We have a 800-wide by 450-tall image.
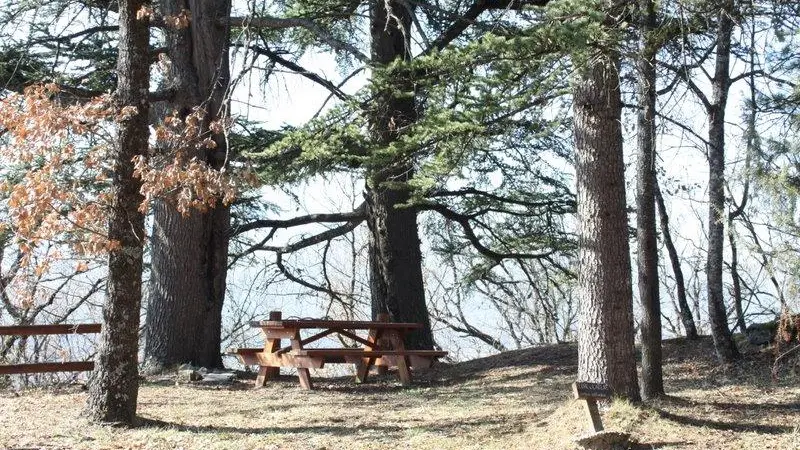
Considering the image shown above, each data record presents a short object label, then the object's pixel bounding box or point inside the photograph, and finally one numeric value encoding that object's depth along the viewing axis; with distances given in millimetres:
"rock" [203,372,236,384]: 12438
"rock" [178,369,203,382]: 12453
